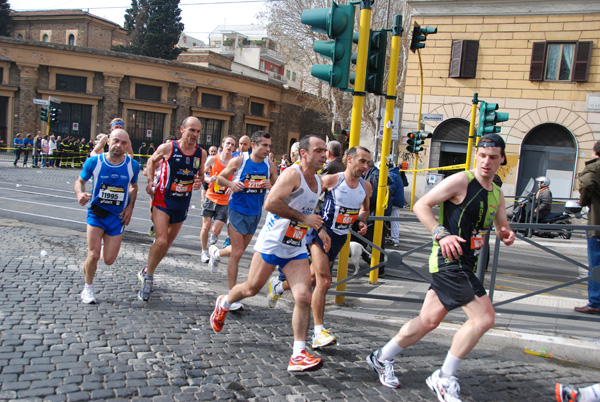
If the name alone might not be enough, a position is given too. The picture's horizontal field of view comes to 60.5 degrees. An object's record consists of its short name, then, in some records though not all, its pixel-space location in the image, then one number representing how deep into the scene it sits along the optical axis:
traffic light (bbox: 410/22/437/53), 9.05
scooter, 14.84
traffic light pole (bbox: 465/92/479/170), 13.07
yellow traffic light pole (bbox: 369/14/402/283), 6.96
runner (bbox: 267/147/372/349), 5.04
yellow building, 21.11
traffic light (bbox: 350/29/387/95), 6.61
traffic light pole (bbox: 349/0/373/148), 6.25
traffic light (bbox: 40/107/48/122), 28.49
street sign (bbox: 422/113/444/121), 23.23
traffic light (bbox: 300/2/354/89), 6.23
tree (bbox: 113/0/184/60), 48.38
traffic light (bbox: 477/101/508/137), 12.83
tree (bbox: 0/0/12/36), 48.50
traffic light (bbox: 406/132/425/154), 19.09
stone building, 35.03
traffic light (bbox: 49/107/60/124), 27.98
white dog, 8.15
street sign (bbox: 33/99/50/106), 27.12
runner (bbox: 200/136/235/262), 8.20
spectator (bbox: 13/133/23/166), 26.38
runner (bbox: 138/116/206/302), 5.83
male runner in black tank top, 3.71
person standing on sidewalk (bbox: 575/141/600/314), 6.18
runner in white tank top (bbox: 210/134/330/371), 4.26
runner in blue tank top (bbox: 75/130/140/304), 5.53
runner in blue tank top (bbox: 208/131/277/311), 6.14
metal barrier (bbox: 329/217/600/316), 5.61
